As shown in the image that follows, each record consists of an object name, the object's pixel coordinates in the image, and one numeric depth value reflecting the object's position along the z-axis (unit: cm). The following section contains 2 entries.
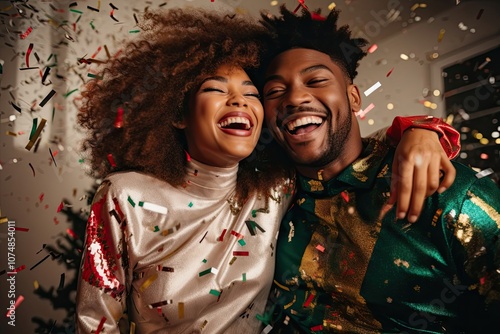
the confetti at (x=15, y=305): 243
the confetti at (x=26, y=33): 264
